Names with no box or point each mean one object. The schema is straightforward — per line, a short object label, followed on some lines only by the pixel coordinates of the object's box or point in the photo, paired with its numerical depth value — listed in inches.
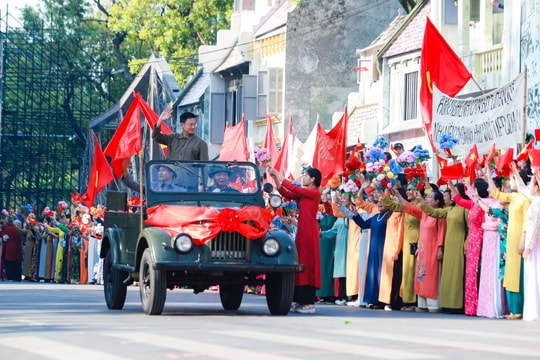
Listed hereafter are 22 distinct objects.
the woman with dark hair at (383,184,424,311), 879.7
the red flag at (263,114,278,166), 1340.3
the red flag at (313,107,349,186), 1131.3
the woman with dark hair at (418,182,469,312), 837.8
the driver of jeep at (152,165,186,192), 775.1
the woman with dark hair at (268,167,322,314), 791.9
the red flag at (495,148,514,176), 786.8
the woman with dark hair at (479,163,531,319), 766.5
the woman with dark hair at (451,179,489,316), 812.6
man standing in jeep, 801.6
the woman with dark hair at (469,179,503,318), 792.9
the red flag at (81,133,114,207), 1348.4
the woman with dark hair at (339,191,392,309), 916.6
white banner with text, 821.2
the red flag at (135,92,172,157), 1148.3
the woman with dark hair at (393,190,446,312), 856.9
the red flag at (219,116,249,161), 1358.3
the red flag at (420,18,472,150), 997.8
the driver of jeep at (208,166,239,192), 776.3
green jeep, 718.5
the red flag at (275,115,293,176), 1273.4
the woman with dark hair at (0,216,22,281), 1857.8
